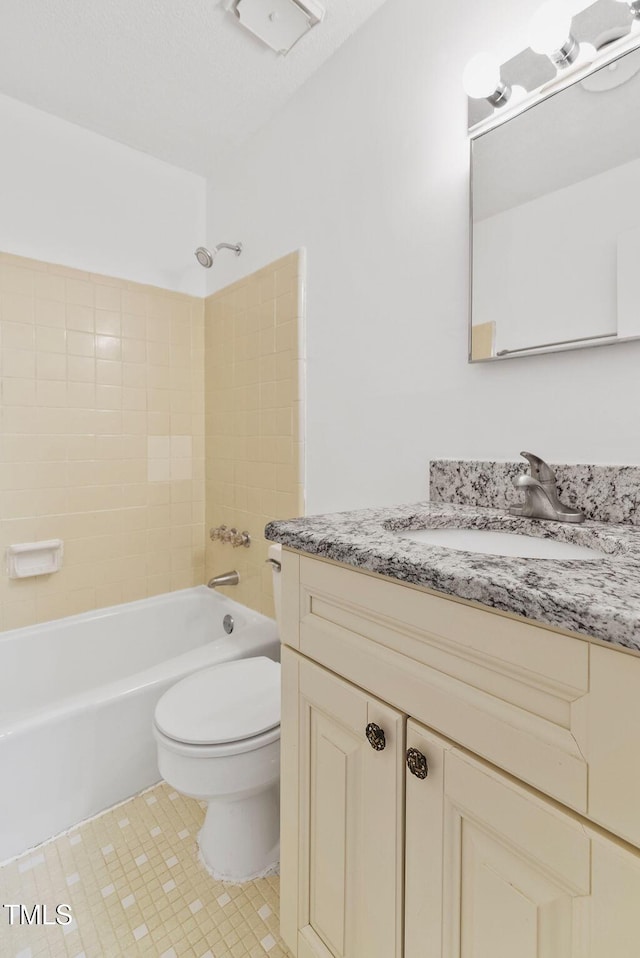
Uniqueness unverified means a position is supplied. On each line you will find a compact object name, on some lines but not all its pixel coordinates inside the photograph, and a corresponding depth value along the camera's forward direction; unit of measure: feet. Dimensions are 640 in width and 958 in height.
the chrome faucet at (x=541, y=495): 3.02
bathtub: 4.17
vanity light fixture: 2.90
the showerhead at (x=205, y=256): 6.27
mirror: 2.92
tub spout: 6.65
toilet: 3.59
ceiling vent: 4.31
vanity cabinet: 1.50
